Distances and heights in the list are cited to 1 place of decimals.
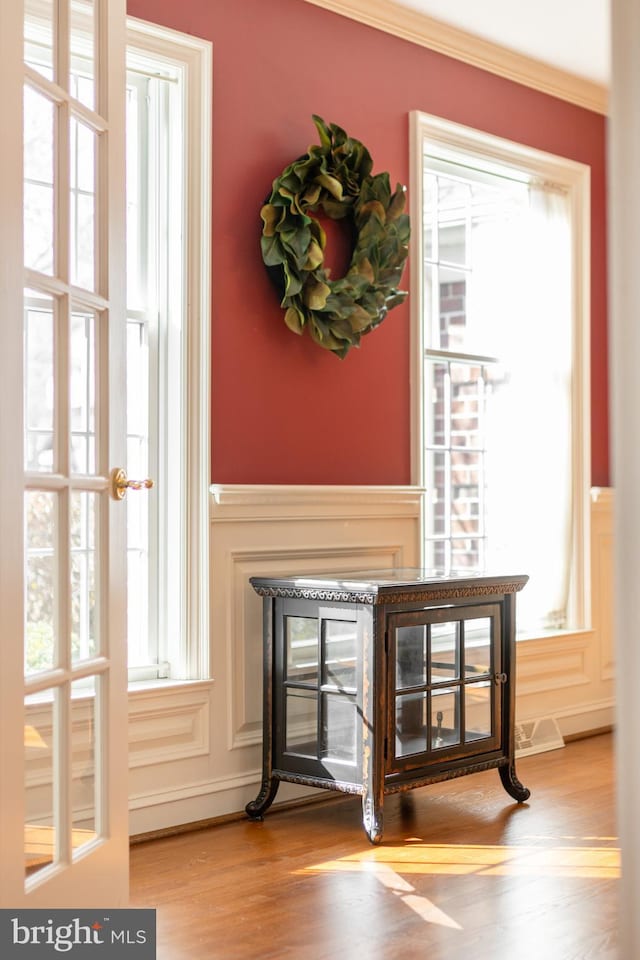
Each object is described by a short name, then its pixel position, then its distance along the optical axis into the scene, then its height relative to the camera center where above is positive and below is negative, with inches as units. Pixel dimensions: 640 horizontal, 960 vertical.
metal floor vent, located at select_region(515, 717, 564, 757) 191.3 -46.3
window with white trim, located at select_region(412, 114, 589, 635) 208.1 +16.6
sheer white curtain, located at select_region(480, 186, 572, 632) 209.3 +12.0
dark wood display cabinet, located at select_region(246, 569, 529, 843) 139.2 -27.7
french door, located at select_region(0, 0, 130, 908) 83.4 +1.1
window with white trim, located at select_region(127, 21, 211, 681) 149.3 +14.6
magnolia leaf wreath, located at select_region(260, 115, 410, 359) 155.3 +33.0
